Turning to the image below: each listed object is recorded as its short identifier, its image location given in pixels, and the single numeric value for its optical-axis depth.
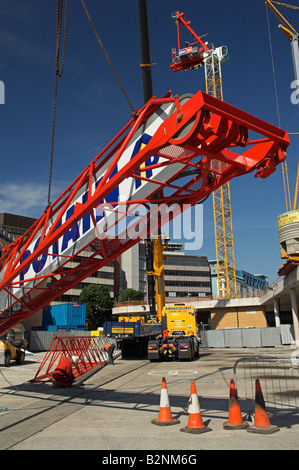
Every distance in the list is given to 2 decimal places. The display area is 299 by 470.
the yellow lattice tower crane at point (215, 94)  67.50
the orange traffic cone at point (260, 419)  6.84
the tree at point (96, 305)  76.44
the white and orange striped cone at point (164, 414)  7.75
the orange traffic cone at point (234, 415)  7.18
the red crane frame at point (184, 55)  67.31
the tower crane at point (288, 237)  35.40
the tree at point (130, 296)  86.19
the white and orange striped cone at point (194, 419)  7.10
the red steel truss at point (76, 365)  16.06
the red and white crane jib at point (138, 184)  6.17
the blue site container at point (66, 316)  55.59
